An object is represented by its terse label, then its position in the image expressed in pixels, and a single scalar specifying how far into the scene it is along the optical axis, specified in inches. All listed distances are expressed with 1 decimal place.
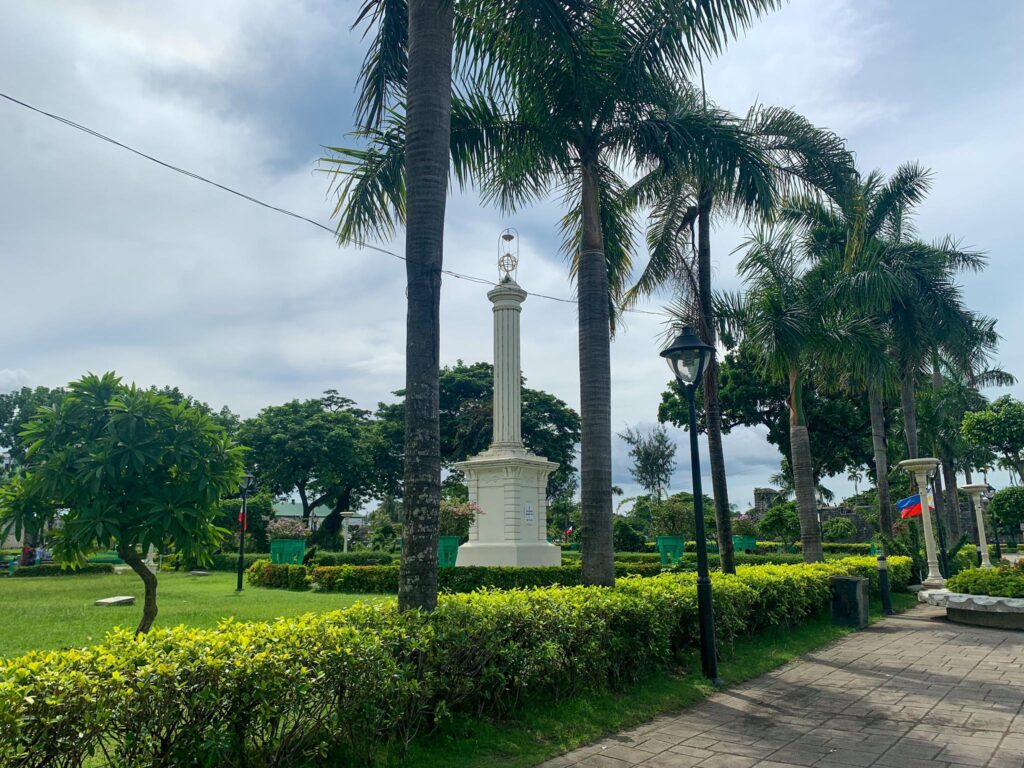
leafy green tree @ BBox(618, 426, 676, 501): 2081.7
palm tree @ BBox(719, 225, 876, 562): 519.8
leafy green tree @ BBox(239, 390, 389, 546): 1542.8
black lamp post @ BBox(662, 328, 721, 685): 289.0
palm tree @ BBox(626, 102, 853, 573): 371.2
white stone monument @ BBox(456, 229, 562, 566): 777.6
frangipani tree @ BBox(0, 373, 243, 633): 257.1
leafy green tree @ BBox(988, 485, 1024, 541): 1192.2
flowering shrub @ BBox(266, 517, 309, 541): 1193.4
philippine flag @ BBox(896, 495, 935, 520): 678.5
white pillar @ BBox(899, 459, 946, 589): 602.5
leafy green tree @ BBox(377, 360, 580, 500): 1600.6
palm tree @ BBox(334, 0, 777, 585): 310.5
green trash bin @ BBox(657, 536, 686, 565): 957.2
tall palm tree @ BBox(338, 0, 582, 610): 211.8
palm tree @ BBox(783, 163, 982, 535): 609.3
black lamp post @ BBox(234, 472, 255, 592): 737.0
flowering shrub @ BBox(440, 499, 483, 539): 790.5
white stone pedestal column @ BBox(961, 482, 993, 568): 636.1
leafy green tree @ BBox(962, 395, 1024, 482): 792.3
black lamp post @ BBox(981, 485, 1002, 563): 1260.6
